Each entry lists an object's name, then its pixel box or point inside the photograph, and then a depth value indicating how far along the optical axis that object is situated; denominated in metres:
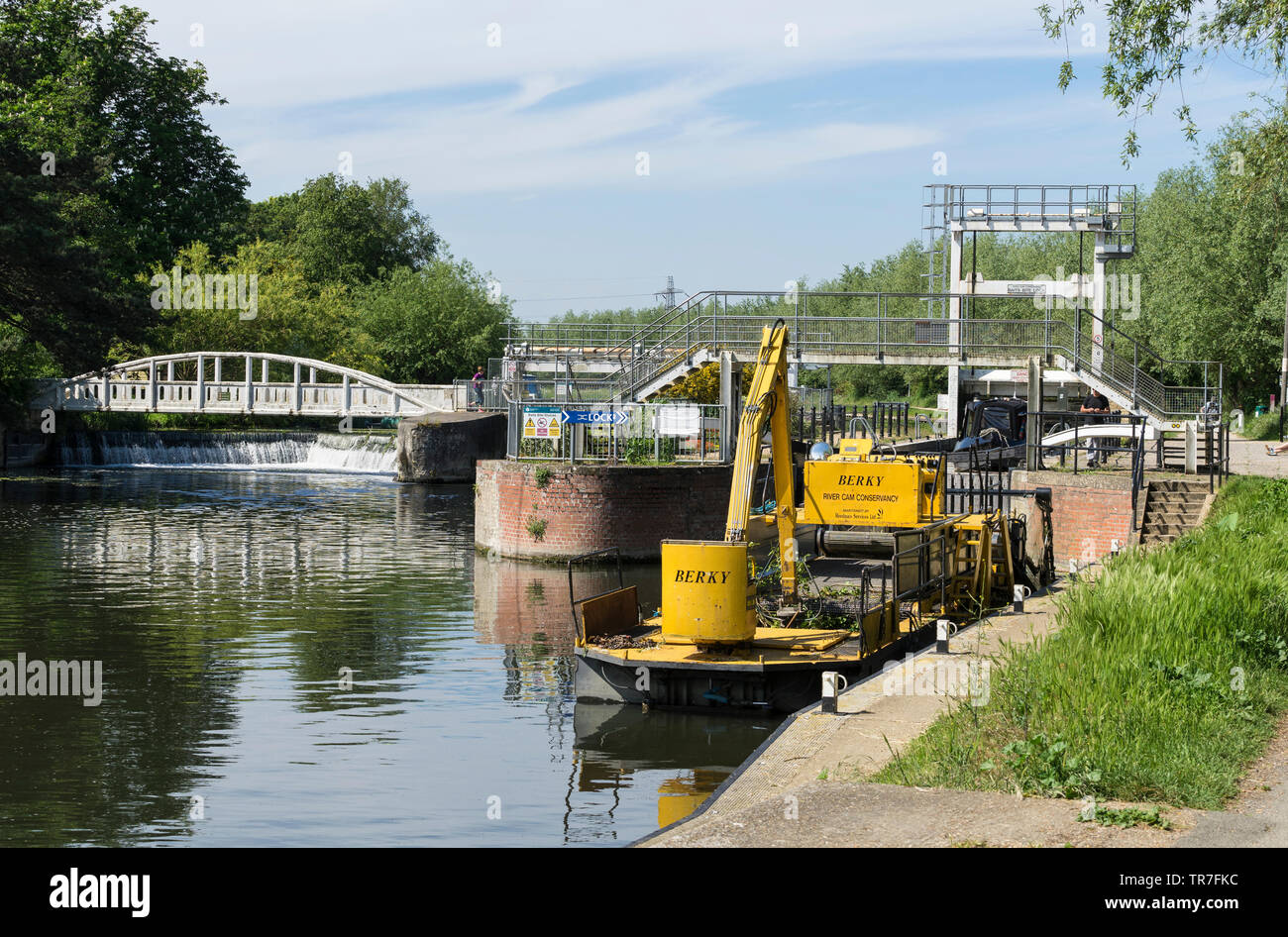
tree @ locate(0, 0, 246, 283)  65.25
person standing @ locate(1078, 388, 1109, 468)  31.04
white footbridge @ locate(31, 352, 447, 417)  59.72
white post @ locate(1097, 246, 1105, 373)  47.88
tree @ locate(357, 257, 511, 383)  83.50
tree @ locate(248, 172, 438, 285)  98.50
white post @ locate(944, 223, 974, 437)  38.78
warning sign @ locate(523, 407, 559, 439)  32.03
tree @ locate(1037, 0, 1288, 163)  17.77
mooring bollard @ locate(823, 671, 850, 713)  14.42
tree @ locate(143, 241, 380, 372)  69.56
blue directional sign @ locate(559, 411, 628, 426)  31.83
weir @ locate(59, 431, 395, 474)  59.59
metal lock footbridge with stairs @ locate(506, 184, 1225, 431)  36.69
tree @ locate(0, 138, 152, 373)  42.72
